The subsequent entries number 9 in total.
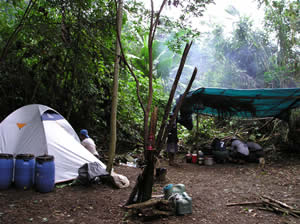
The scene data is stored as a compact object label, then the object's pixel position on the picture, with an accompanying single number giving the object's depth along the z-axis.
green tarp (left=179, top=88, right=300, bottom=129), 6.54
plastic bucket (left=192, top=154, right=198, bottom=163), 7.87
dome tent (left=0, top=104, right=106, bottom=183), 4.93
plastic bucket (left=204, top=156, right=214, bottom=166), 7.57
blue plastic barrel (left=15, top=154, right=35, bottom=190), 4.25
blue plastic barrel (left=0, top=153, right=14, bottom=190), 4.19
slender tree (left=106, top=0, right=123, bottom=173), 4.69
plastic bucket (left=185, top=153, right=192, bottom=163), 7.94
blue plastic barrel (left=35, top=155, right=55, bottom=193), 4.22
